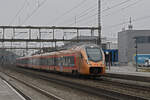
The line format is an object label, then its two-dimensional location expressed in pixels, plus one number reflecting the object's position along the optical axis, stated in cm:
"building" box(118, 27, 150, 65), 9106
